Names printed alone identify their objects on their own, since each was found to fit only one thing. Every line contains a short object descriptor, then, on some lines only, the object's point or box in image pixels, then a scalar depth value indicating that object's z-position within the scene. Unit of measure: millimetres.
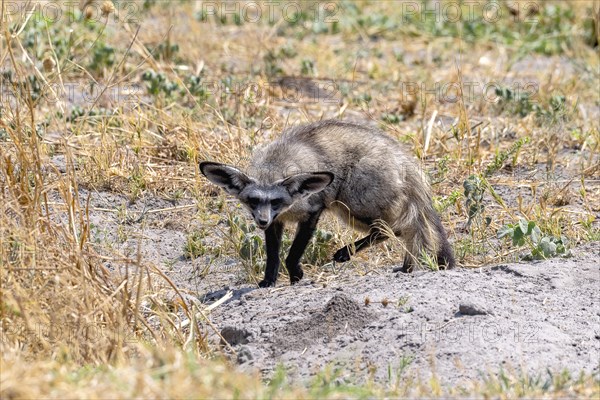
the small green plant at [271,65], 21094
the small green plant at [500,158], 16311
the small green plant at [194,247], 14359
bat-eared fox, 13414
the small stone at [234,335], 11473
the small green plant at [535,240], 13086
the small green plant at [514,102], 18937
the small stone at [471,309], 11209
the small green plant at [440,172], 16203
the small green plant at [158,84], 18437
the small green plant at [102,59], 19844
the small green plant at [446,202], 14930
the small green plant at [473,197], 14039
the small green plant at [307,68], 21297
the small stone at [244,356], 10773
